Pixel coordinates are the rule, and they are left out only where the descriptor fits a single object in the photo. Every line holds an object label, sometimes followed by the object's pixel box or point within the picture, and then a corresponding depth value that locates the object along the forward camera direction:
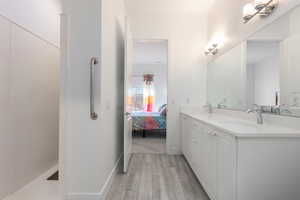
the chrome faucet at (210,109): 2.48
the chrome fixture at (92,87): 1.35
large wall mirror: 1.16
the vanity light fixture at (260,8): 1.35
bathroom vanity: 0.98
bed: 3.78
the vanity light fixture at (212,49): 2.45
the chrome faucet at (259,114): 1.36
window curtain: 5.81
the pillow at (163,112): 3.98
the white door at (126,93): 2.01
